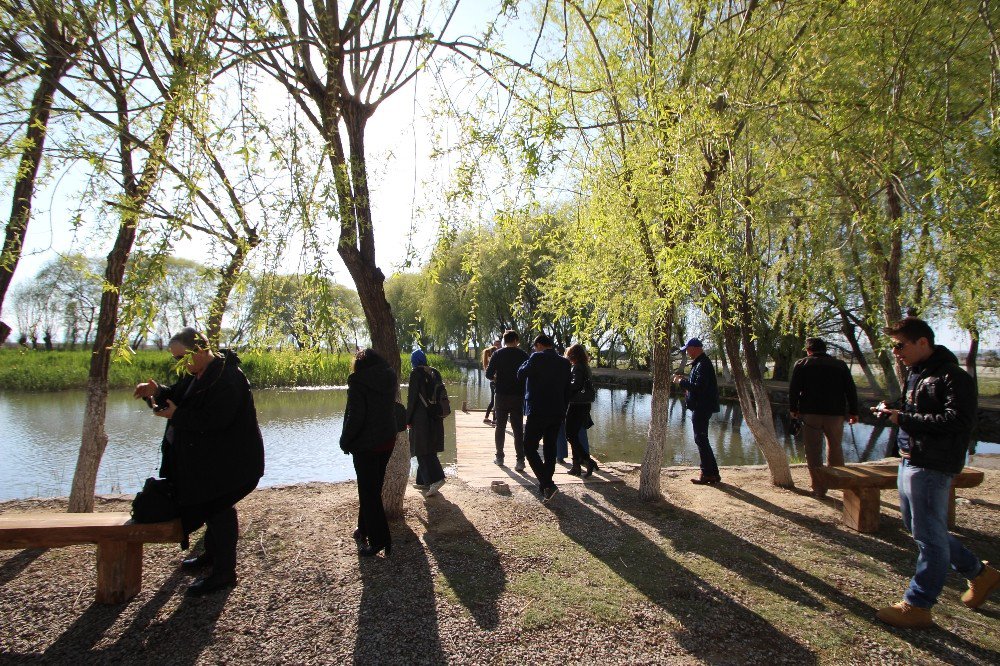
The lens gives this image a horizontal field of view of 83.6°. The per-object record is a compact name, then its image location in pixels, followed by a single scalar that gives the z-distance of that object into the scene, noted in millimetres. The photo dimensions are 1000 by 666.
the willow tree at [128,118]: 2951
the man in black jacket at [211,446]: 3396
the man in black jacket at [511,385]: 7312
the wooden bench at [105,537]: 3164
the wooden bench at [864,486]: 4824
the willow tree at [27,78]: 3571
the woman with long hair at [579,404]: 6875
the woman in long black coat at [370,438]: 4176
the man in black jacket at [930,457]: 3197
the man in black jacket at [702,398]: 6598
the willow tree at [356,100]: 4484
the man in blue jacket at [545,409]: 5750
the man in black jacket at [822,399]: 5938
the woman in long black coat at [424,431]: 5898
